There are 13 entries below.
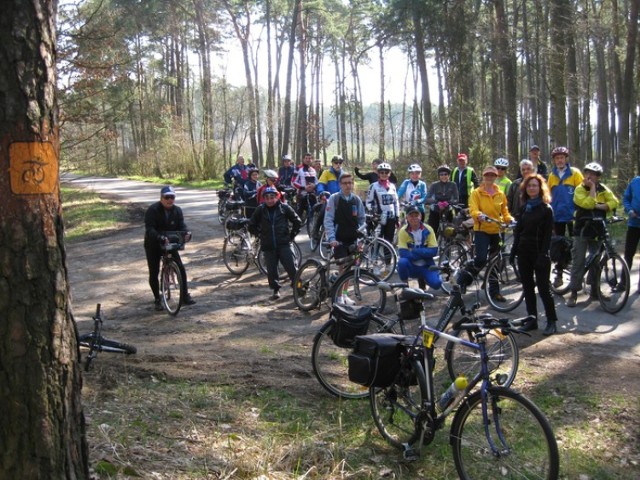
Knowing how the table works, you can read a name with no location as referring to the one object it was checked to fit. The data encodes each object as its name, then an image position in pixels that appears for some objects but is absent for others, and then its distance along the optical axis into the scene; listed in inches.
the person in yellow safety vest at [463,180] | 499.5
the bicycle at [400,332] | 188.5
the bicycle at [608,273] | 324.8
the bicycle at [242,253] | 472.7
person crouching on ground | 330.6
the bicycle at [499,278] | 340.2
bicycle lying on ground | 232.4
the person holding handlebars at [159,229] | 366.3
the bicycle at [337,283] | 325.4
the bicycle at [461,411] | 148.6
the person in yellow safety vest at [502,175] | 432.3
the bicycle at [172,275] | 364.2
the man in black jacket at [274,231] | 388.2
